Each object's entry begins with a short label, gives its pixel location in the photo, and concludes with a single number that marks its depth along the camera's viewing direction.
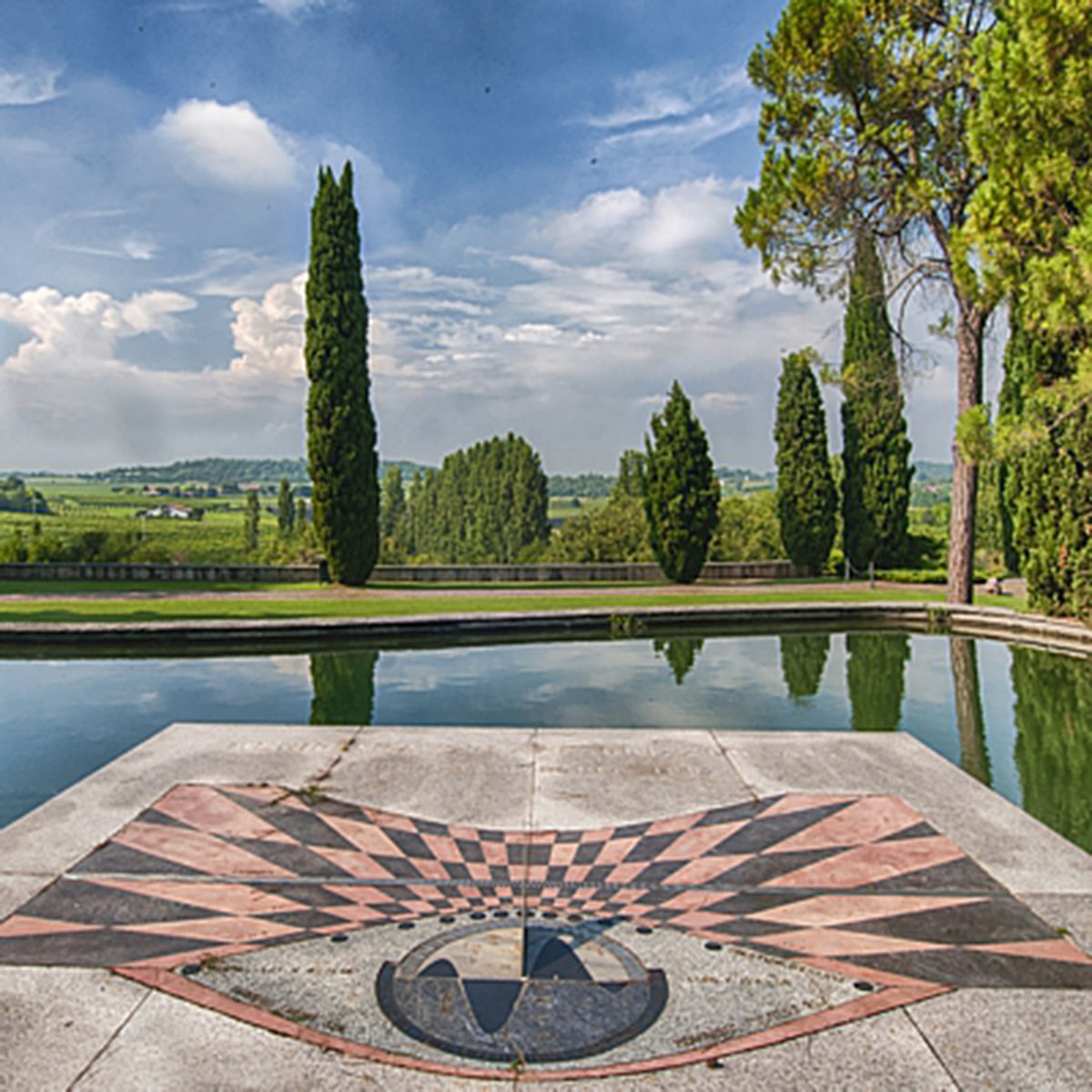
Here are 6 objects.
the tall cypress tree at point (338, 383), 19.44
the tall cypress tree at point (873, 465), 23.09
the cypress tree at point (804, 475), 23.27
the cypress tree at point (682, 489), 20.45
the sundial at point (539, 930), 2.82
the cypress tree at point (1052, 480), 12.30
